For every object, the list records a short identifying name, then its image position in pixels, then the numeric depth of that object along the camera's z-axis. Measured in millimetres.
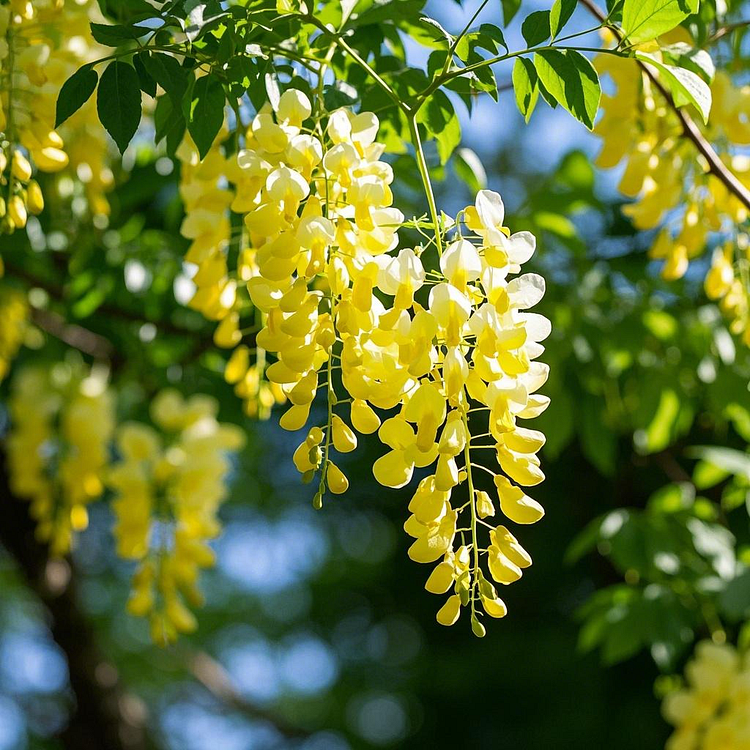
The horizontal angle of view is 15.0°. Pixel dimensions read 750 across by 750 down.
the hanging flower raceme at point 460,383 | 1063
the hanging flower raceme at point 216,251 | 1240
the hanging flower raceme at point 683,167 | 1285
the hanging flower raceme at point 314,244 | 1085
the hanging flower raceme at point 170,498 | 1639
